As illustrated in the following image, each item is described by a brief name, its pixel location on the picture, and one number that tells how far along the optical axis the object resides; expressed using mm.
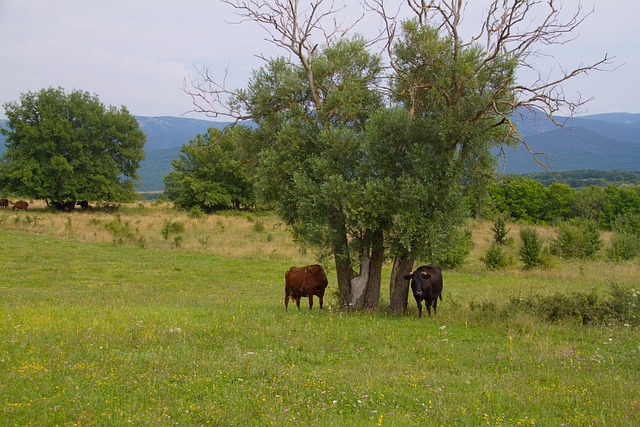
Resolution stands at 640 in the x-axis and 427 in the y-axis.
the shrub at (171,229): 38153
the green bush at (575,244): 34138
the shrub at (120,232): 35144
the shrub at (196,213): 57078
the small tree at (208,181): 66562
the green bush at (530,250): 30281
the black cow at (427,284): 15672
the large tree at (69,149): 57312
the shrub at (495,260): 30686
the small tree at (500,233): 38581
